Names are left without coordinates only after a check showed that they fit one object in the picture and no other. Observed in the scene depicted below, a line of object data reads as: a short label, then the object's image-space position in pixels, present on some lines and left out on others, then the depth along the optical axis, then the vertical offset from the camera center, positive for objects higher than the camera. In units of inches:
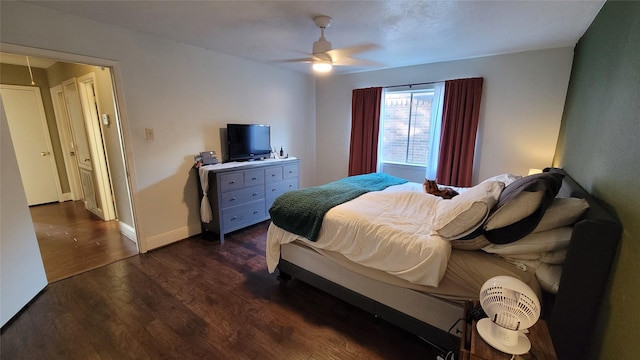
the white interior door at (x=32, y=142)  160.1 -7.0
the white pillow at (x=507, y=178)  85.5 -16.5
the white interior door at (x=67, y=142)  163.0 -6.7
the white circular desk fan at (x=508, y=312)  37.5 -27.6
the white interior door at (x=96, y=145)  134.3 -7.3
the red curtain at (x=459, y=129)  130.5 +1.7
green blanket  78.8 -24.3
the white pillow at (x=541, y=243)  50.6 -22.7
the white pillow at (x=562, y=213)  50.3 -16.4
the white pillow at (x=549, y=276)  51.3 -29.7
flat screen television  136.3 -5.5
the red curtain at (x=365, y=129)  162.2 +2.0
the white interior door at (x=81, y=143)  144.1 -6.9
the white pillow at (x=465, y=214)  57.0 -19.2
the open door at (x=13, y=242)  71.9 -33.5
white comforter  59.0 -27.5
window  144.8 +3.8
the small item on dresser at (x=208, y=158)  127.3 -13.2
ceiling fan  85.5 +37.8
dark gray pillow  51.8 -16.3
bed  45.6 -28.1
